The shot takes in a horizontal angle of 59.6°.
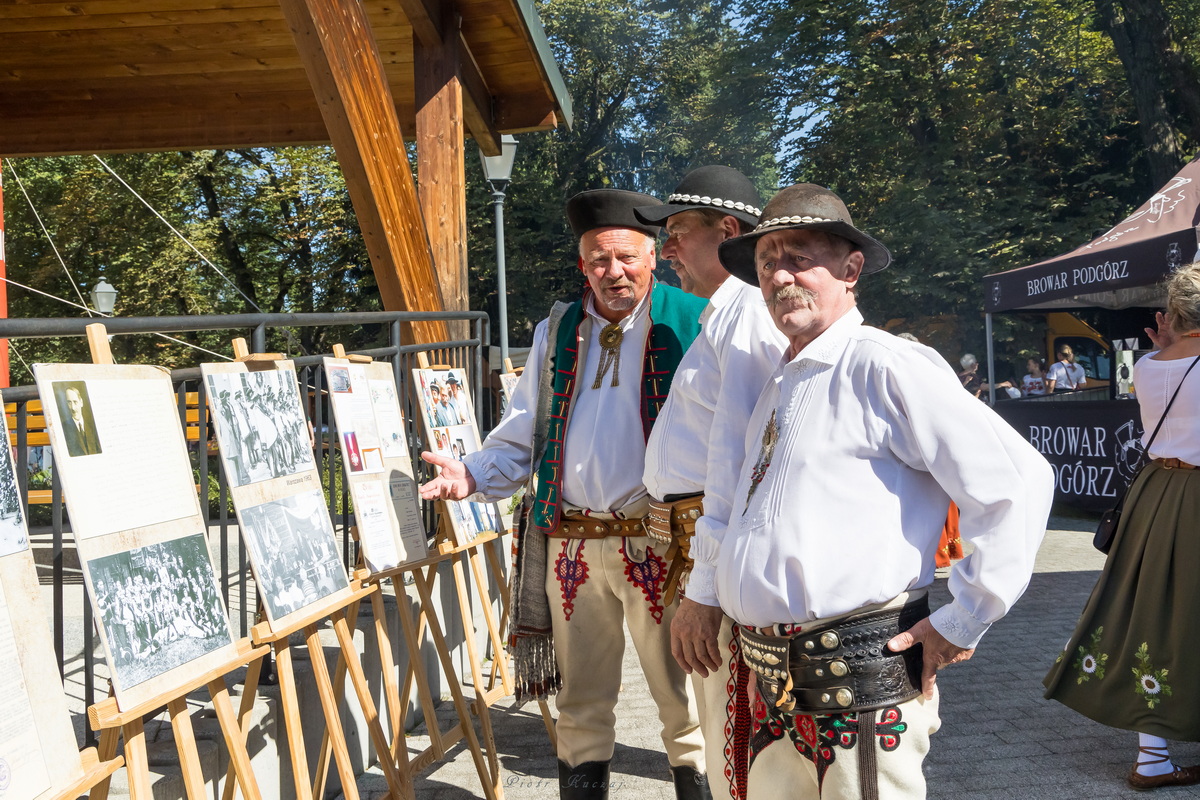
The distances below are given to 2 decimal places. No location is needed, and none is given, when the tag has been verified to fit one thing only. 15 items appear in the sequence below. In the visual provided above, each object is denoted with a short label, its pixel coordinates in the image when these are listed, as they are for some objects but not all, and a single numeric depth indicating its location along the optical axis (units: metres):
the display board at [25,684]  1.62
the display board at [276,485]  2.49
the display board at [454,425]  3.91
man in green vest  3.16
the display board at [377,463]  3.16
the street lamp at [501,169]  10.80
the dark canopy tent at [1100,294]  8.65
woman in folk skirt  3.79
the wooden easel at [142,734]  1.91
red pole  9.23
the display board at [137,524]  1.89
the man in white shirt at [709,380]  2.37
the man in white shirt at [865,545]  1.88
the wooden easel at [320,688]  2.56
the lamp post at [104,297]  14.31
